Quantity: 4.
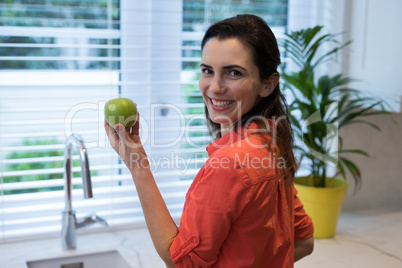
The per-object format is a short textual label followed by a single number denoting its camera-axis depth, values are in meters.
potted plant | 1.83
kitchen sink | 1.61
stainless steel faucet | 1.56
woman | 0.99
